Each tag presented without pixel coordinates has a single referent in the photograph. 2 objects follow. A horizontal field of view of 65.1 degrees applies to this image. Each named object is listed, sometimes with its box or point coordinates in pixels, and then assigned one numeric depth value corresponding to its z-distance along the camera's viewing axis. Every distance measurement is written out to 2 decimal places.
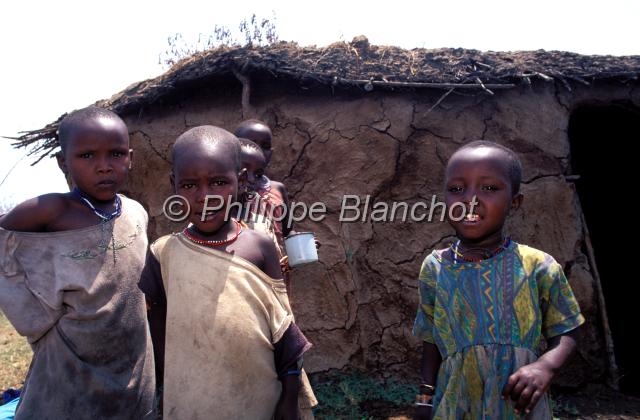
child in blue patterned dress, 1.42
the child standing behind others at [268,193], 2.43
